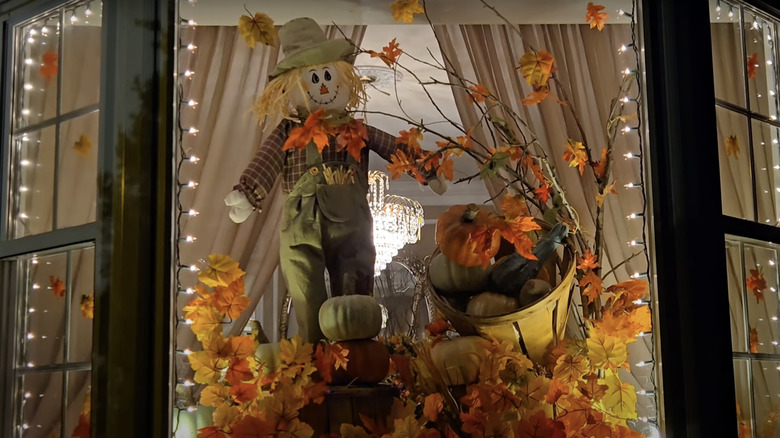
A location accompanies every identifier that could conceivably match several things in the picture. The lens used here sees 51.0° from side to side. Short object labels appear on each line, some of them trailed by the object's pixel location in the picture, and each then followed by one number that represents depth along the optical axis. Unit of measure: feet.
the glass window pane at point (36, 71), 5.77
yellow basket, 6.23
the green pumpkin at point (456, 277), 6.42
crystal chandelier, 9.41
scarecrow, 6.56
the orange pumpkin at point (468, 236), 6.38
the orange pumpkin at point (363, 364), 6.16
